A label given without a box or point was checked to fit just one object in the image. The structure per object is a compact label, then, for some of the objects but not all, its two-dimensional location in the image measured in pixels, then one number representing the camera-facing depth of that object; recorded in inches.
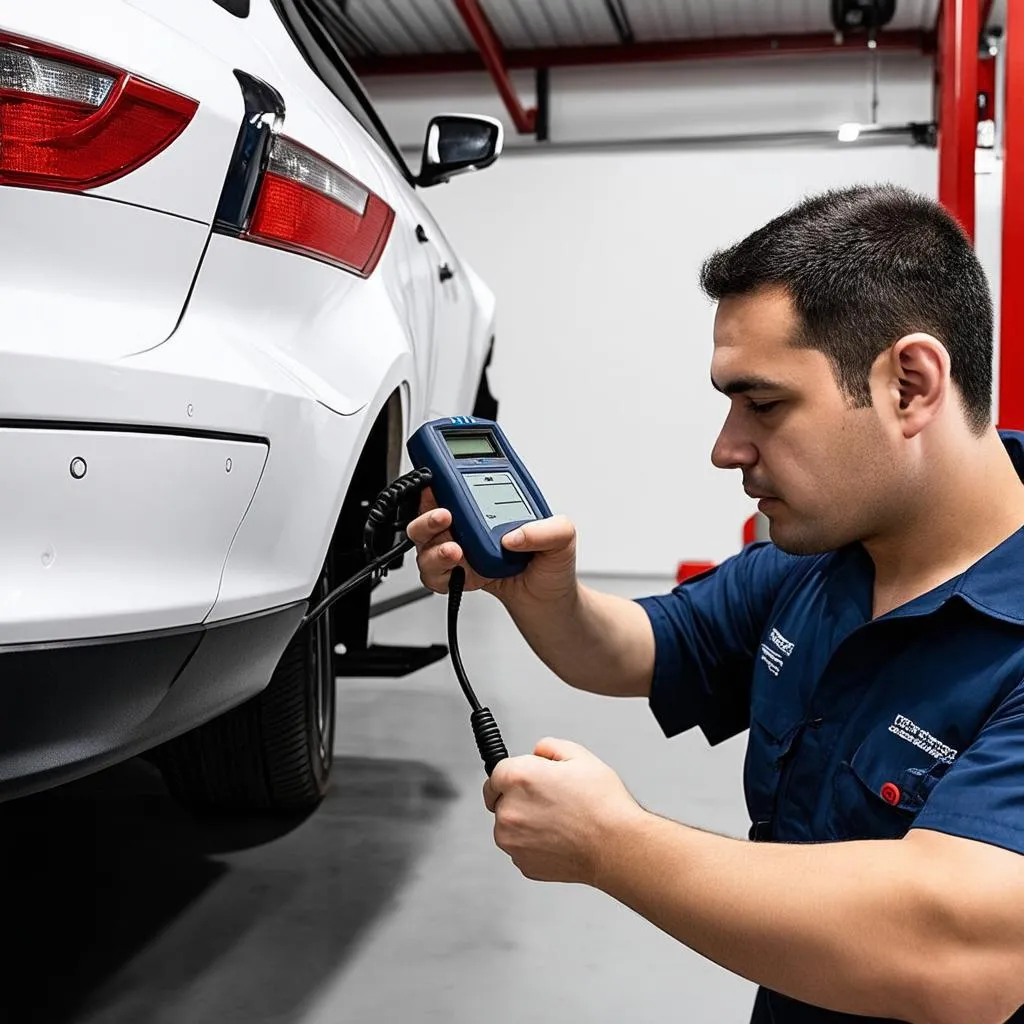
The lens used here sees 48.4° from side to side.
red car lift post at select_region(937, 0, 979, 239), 136.5
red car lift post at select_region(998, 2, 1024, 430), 94.9
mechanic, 31.5
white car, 38.1
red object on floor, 233.1
